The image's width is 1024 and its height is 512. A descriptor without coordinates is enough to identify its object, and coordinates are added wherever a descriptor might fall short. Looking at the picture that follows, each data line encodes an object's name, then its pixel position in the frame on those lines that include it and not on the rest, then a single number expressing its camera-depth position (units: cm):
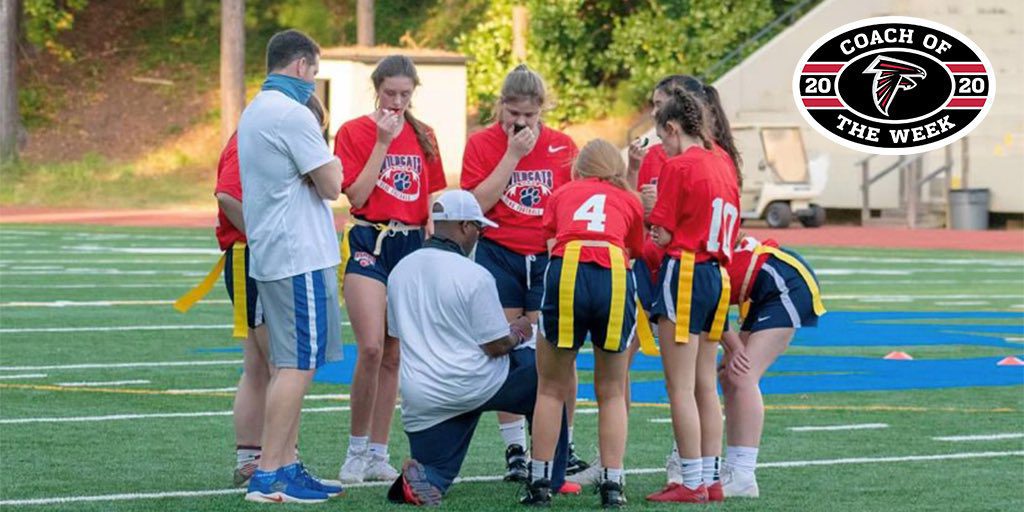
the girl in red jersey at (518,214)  1698
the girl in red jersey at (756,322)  1634
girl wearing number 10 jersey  1557
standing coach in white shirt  1520
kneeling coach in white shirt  1559
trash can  7069
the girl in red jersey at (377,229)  1675
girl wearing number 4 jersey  1505
